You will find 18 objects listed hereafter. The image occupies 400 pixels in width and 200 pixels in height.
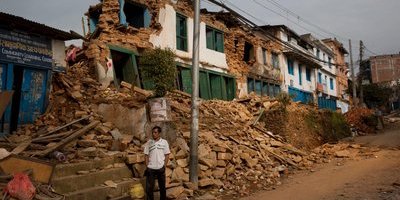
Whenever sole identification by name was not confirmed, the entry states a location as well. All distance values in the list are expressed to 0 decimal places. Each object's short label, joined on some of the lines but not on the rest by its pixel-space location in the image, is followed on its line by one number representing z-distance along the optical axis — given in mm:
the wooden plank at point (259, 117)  17638
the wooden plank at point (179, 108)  14789
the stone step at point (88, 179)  8141
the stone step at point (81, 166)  8547
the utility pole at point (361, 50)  45362
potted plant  12273
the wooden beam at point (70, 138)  9328
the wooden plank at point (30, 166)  7773
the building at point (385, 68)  67500
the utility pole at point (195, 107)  10555
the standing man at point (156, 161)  8578
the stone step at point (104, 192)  8023
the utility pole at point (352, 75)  36656
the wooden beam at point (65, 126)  10886
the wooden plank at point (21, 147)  8939
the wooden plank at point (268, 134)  16883
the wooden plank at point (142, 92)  14297
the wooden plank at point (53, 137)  10156
